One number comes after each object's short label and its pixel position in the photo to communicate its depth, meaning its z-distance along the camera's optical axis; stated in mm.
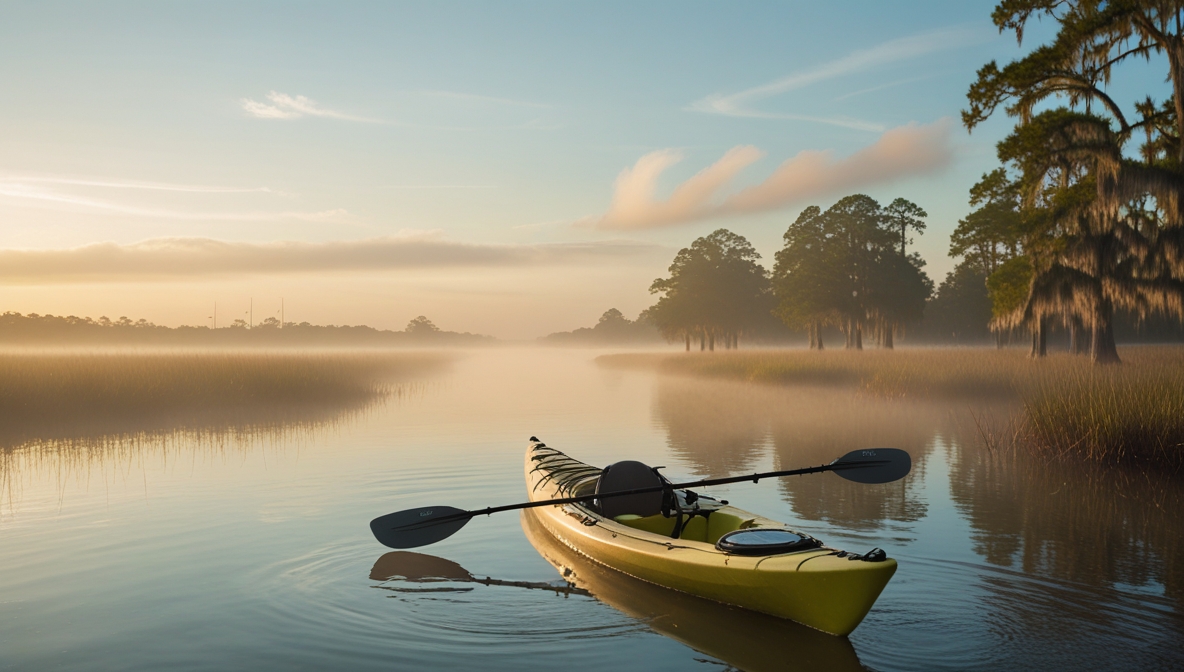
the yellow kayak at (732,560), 5840
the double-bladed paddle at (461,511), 8227
